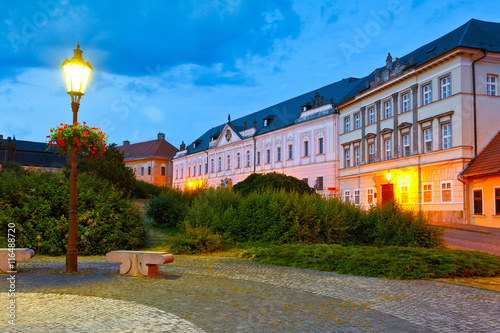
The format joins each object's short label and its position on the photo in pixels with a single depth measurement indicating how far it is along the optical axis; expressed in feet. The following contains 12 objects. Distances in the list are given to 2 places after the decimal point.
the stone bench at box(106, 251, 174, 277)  30.73
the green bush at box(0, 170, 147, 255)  43.83
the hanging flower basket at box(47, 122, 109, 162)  32.27
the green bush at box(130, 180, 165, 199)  120.67
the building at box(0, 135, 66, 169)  287.28
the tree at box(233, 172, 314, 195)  64.59
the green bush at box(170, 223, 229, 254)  45.92
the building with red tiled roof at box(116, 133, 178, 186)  284.20
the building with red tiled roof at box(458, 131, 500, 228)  83.61
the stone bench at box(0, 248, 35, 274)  30.99
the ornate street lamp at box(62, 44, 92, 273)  32.48
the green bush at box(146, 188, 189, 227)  70.49
